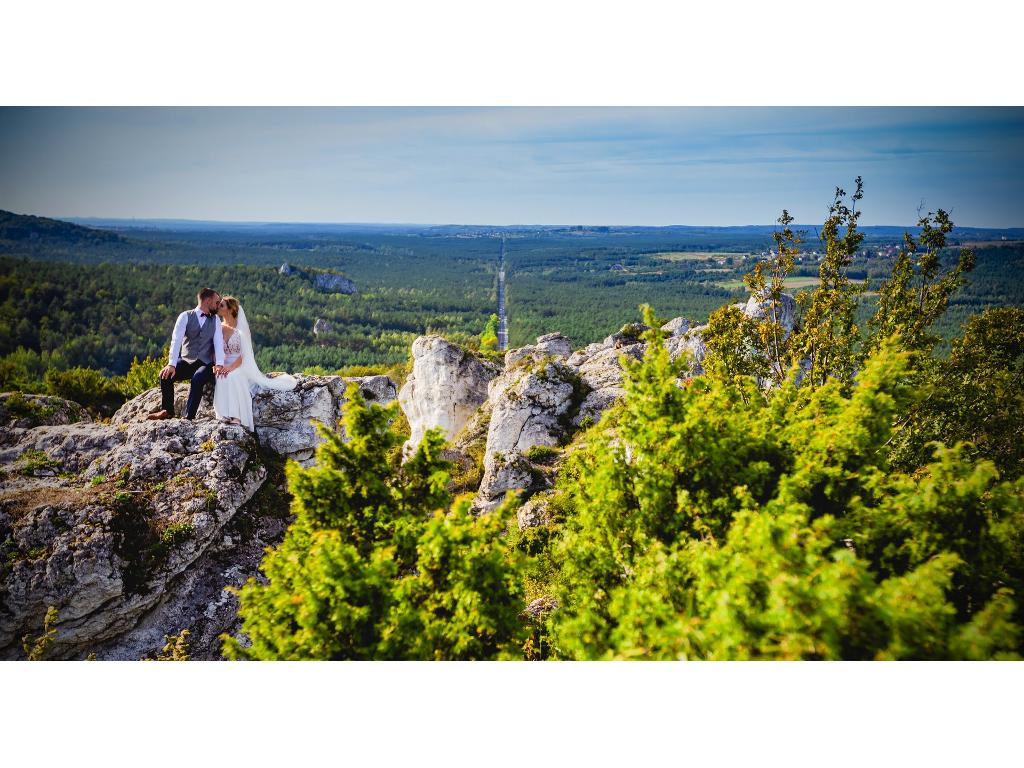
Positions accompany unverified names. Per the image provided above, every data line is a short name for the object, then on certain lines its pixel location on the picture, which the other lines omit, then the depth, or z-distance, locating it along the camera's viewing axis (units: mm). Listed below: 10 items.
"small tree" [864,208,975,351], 10492
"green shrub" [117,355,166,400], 14733
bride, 9938
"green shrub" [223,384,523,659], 5238
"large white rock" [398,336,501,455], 27688
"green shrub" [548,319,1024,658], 4281
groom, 9664
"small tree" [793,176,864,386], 10812
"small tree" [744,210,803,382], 11300
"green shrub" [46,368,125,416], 13384
